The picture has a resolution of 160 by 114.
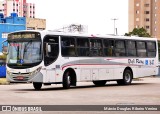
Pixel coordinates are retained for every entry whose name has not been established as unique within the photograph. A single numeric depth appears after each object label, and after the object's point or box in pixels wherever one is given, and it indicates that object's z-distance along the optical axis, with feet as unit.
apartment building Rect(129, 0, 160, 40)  530.27
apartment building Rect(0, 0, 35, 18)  563.81
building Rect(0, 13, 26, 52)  302.25
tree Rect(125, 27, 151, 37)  378.73
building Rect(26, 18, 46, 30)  360.79
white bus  86.53
